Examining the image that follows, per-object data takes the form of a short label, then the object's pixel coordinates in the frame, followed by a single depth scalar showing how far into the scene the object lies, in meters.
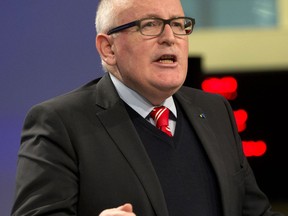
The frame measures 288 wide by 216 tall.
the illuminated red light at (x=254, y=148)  6.40
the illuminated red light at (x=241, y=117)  6.43
